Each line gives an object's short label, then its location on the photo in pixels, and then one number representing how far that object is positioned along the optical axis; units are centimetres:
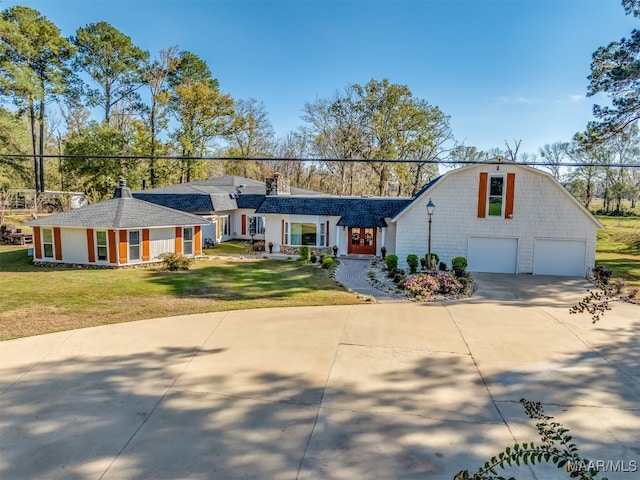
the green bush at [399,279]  1508
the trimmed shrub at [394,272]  1643
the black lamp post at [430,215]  1679
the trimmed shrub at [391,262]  1759
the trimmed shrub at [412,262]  1742
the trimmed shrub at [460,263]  1705
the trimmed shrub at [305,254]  2119
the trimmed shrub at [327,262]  1949
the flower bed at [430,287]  1362
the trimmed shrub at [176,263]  1809
